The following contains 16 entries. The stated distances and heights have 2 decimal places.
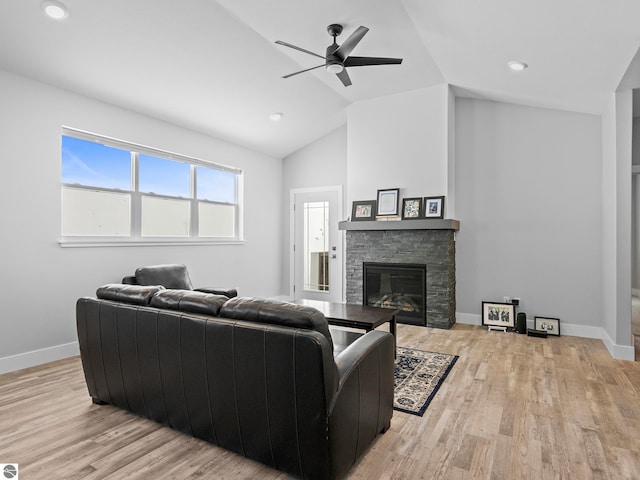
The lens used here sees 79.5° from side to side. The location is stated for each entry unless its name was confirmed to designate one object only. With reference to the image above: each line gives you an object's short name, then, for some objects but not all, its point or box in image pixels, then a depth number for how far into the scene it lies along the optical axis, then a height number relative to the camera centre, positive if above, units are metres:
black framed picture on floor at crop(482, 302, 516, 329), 4.74 -0.92
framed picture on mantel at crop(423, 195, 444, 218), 4.86 +0.43
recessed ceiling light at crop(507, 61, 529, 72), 3.67 +1.69
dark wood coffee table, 3.22 -0.66
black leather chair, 4.02 -0.39
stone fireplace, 4.86 -0.15
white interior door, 6.35 -0.08
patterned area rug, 2.68 -1.12
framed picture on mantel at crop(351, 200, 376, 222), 5.35 +0.43
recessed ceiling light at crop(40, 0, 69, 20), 2.83 +1.74
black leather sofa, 1.68 -0.67
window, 4.00 +0.58
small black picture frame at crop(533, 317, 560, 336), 4.54 -1.01
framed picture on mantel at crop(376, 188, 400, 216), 5.18 +0.54
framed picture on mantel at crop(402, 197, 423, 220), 5.01 +0.43
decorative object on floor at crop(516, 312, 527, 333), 4.58 -0.99
